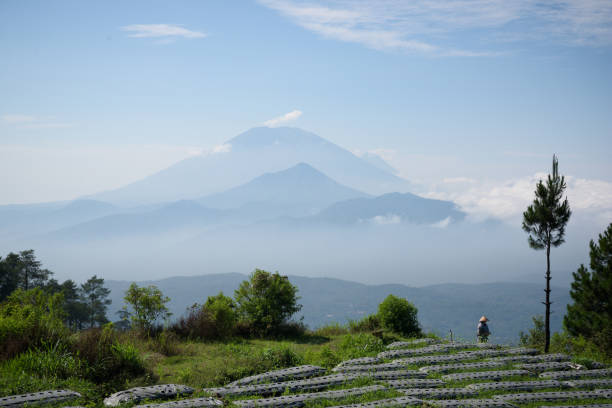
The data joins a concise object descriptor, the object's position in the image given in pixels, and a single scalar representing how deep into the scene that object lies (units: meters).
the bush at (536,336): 21.23
